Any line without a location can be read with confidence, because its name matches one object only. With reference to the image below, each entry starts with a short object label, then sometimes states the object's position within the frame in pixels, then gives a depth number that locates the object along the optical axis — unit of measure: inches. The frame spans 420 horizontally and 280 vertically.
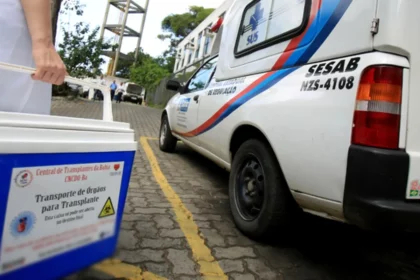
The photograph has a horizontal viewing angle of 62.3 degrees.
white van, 63.4
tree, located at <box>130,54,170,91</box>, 1318.9
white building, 812.6
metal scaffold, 1595.7
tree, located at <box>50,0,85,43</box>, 520.8
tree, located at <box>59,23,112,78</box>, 618.8
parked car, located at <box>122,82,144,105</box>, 1176.8
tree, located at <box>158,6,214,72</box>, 1577.3
